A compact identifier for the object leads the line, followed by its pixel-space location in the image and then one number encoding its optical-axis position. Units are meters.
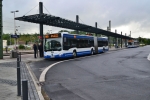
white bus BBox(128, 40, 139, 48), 68.94
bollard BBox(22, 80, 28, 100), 3.43
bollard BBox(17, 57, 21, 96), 5.82
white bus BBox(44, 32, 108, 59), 20.39
